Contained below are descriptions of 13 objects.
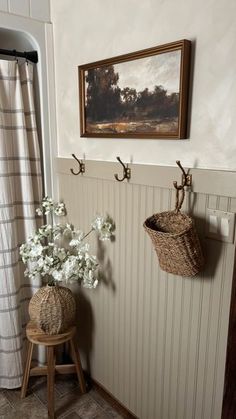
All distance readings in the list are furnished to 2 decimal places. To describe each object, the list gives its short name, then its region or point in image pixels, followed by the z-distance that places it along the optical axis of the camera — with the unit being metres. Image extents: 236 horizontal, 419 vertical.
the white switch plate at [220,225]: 1.14
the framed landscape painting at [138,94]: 1.21
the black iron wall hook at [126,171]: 1.47
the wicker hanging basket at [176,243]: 1.12
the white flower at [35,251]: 1.66
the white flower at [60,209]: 1.90
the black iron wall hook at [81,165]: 1.72
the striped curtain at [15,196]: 1.74
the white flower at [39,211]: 1.87
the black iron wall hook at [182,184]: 1.23
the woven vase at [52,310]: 1.68
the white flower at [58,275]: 1.63
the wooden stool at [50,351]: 1.67
